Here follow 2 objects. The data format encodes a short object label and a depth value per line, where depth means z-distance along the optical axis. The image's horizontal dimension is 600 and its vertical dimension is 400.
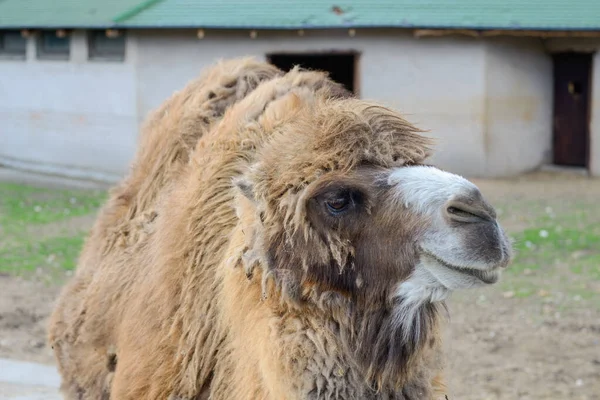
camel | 2.96
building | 16.06
